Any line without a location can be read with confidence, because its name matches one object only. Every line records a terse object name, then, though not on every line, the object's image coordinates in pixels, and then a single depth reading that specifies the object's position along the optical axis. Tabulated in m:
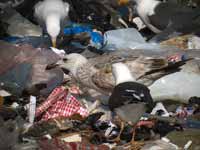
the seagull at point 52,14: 11.27
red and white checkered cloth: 8.52
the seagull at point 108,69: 9.25
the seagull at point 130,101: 7.90
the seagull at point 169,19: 11.78
